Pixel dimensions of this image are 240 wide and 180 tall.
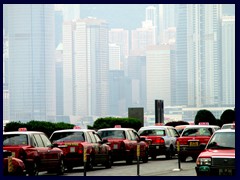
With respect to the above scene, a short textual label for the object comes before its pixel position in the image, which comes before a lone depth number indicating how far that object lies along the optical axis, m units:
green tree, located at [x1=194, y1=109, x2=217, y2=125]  73.66
